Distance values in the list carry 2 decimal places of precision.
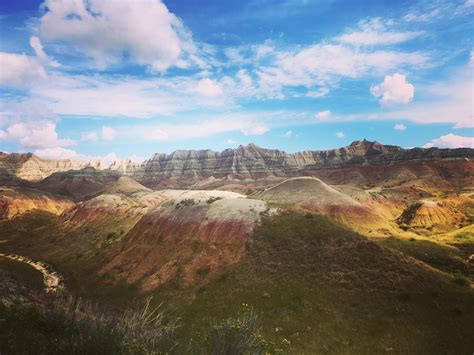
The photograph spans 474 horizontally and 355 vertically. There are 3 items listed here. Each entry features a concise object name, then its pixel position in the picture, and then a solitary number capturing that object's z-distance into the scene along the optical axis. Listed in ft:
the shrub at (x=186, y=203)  190.96
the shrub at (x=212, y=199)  187.72
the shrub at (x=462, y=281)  94.48
